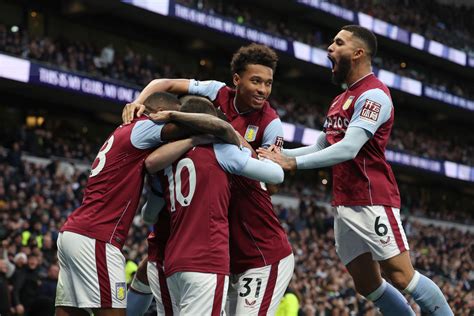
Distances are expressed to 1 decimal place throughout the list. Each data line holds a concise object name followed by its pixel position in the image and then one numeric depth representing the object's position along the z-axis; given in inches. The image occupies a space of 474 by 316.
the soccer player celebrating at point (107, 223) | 192.4
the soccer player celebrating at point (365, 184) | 219.8
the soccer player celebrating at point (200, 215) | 179.0
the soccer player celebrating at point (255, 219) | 204.7
